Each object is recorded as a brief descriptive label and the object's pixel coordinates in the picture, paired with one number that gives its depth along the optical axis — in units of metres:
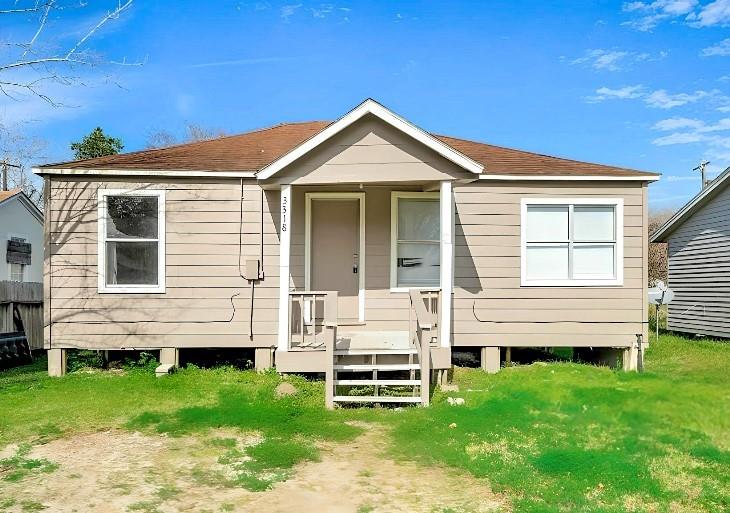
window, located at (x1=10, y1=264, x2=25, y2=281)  17.28
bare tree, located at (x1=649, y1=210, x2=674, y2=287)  28.44
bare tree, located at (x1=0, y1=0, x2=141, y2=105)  10.88
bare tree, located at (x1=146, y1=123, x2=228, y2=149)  39.12
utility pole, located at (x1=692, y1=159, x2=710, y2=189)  26.58
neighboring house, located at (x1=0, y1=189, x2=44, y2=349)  13.22
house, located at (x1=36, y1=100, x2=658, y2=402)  9.23
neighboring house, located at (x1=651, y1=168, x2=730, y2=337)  15.57
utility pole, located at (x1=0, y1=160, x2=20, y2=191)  29.88
